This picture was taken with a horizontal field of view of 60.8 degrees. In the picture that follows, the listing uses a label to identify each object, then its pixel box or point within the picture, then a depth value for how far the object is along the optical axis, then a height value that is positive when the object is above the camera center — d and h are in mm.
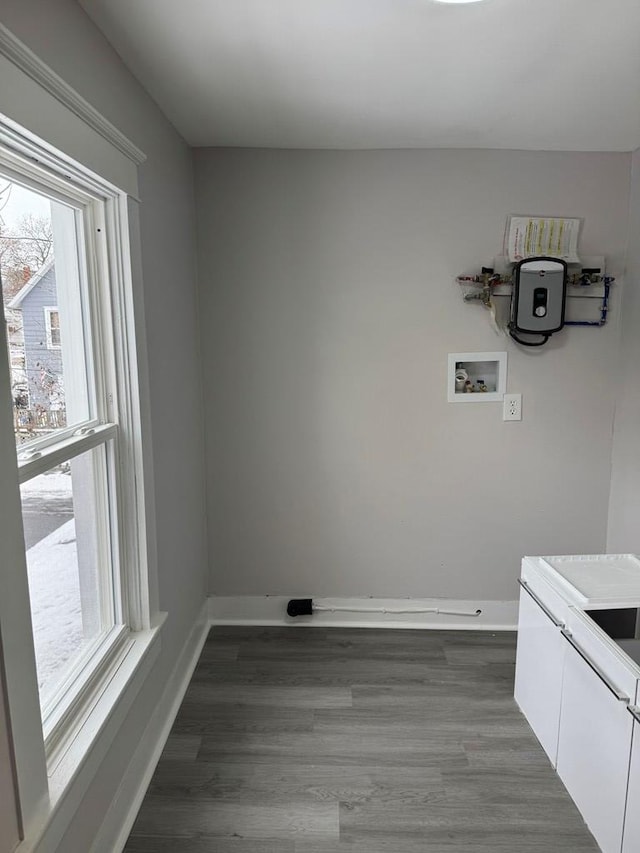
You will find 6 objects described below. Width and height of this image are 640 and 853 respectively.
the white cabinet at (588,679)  1473 -1017
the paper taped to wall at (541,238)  2570 +547
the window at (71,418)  1330 -183
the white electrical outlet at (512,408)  2689 -263
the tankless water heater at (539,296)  2512 +269
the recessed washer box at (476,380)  2680 -126
